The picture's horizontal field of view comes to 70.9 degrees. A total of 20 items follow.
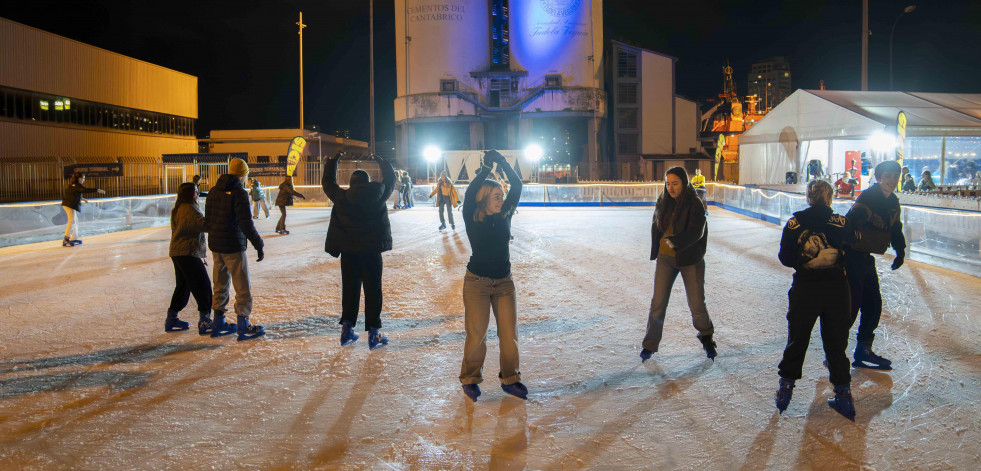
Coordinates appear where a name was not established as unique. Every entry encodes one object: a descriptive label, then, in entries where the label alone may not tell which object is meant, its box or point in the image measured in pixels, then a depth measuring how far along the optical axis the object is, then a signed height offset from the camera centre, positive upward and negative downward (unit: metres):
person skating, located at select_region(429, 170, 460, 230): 17.66 -0.07
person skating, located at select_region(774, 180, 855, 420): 4.43 -0.66
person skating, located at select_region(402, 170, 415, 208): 27.88 +0.00
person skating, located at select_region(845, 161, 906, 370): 5.15 -0.43
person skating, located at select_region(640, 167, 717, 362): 5.45 -0.50
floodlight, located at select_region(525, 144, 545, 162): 42.22 +2.34
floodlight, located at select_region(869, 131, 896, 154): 21.59 +1.44
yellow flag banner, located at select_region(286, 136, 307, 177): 27.30 +1.56
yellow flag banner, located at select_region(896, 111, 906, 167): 18.59 +1.55
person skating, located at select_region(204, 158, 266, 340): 6.42 -0.41
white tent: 22.00 +2.19
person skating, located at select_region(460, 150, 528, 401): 4.67 -0.60
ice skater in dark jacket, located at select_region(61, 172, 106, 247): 14.91 -0.22
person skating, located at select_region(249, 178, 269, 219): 21.44 -0.12
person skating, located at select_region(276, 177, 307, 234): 17.33 -0.15
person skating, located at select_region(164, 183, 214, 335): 6.70 -0.61
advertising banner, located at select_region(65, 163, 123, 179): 23.34 +0.79
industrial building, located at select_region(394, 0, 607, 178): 52.25 +9.10
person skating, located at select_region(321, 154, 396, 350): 6.05 -0.41
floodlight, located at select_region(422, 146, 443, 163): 42.72 +2.34
